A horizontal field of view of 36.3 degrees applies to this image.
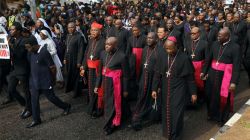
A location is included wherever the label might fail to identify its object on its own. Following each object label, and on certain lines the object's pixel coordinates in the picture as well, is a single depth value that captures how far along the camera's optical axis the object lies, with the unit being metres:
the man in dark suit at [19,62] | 7.34
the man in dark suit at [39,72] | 6.89
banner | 7.60
